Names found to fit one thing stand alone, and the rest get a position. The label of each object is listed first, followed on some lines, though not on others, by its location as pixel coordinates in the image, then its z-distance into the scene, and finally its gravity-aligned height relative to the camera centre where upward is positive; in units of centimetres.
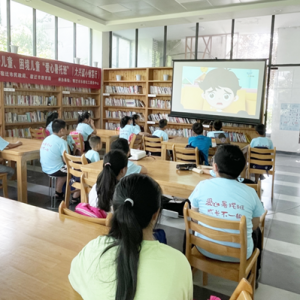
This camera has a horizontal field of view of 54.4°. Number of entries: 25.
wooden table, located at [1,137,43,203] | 372 -69
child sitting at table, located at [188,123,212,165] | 452 -50
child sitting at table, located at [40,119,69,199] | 376 -60
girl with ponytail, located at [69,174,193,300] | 90 -49
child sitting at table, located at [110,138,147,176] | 267 -39
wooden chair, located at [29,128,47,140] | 588 -54
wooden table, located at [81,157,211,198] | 248 -60
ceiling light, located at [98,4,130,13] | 662 +231
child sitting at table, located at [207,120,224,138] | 600 -26
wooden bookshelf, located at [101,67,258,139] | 778 +61
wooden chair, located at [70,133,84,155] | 549 -65
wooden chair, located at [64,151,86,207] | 329 -71
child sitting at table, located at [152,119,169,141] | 569 -44
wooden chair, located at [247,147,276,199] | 434 -67
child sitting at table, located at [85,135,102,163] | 356 -53
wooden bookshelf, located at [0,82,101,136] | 589 +0
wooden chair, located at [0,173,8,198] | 361 -94
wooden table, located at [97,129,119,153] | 600 -58
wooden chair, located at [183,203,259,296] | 158 -80
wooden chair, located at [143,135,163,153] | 532 -61
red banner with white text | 585 +80
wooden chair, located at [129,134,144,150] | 503 -59
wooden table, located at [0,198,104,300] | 106 -65
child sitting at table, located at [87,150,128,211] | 208 -51
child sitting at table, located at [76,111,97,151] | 589 -40
